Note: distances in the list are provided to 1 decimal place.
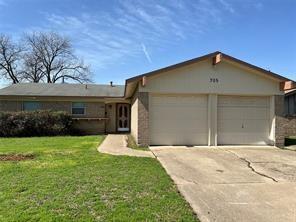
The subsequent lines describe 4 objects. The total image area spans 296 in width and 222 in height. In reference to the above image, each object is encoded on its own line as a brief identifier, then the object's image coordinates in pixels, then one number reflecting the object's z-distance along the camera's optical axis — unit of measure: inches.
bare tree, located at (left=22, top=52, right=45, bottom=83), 1231.9
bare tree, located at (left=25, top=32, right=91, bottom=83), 1248.7
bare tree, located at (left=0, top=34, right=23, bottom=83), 1229.5
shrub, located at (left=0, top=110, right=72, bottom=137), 521.7
